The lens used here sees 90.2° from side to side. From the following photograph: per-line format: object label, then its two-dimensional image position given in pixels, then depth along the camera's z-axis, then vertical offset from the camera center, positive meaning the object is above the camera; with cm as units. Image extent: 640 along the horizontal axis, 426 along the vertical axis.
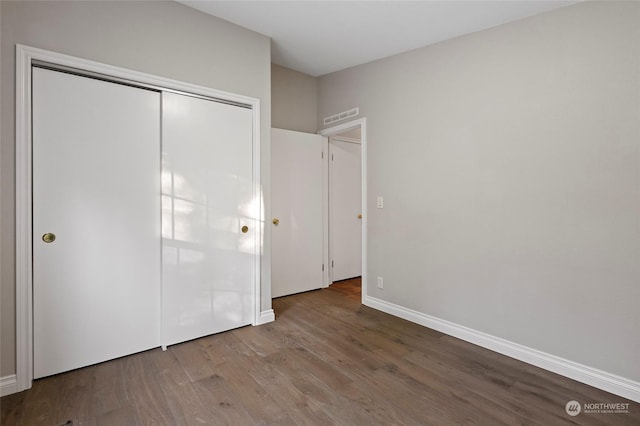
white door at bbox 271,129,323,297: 379 +5
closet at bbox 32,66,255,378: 208 -2
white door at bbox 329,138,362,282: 431 +7
